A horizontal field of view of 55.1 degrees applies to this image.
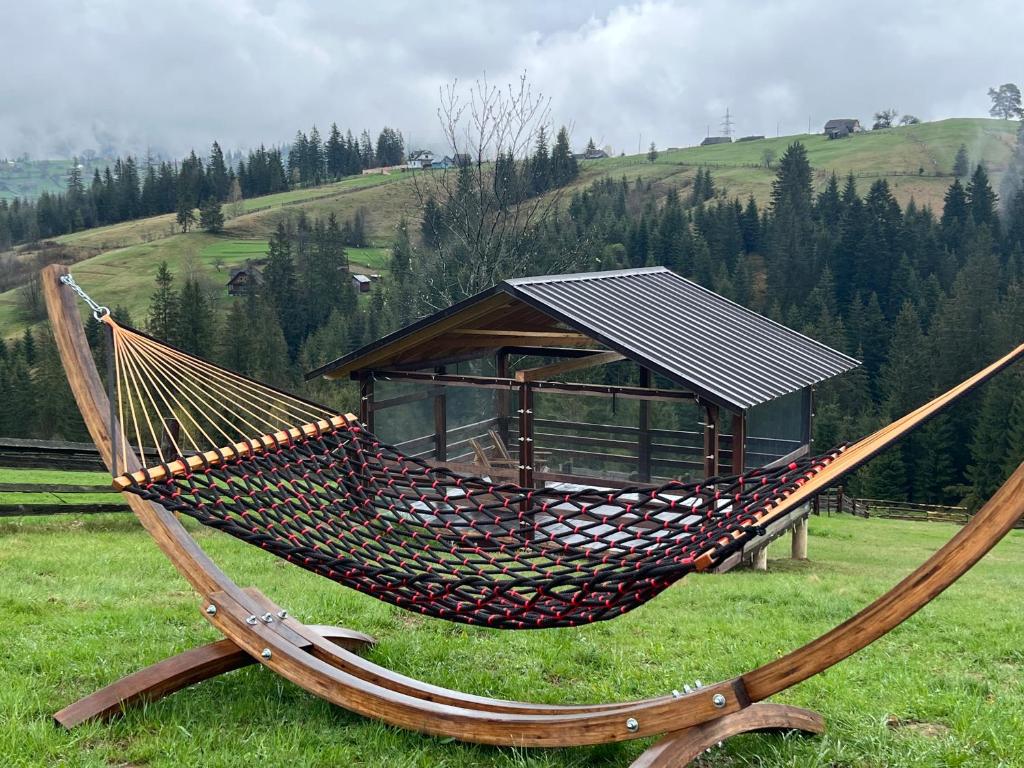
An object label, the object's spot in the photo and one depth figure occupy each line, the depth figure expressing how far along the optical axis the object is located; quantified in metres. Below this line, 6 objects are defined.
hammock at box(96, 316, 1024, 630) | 3.18
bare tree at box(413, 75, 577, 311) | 22.80
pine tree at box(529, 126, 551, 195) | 25.32
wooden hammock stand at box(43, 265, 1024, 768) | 2.63
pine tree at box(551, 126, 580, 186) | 27.87
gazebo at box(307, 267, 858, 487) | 10.29
